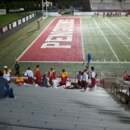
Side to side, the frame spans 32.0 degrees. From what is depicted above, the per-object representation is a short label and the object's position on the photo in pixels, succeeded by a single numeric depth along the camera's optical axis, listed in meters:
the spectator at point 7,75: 10.95
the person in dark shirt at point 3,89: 5.83
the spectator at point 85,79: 11.12
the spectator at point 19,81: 11.00
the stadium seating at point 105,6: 71.50
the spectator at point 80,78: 11.48
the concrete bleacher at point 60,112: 4.29
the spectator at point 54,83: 10.85
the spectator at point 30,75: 12.27
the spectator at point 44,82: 11.21
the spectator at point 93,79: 11.60
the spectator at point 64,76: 11.77
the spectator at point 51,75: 11.87
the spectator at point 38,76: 12.29
